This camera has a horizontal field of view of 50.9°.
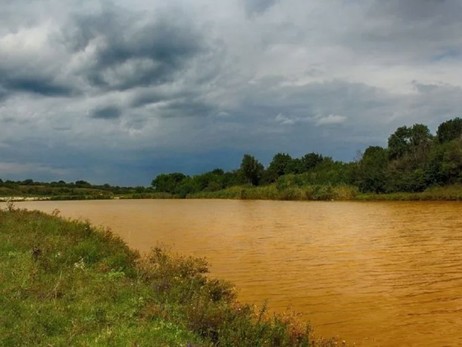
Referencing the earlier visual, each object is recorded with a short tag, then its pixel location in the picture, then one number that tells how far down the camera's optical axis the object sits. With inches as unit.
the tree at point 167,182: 6422.2
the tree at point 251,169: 5078.7
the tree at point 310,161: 5167.3
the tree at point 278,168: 5093.5
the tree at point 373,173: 3385.8
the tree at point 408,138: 3715.6
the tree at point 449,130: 3843.5
